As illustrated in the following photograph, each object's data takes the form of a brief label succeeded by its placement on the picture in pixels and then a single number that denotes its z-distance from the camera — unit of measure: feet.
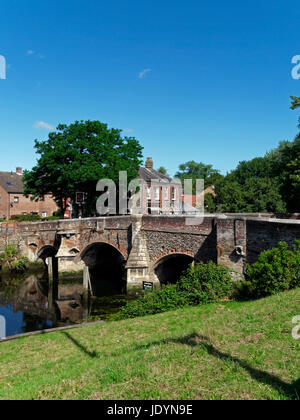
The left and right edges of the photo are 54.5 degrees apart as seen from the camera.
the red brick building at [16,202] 164.55
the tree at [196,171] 285.64
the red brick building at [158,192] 136.49
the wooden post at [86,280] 68.69
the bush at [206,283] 41.55
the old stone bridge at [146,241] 46.54
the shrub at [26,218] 139.54
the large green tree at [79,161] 96.48
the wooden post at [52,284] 70.62
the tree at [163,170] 312.91
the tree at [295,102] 63.30
